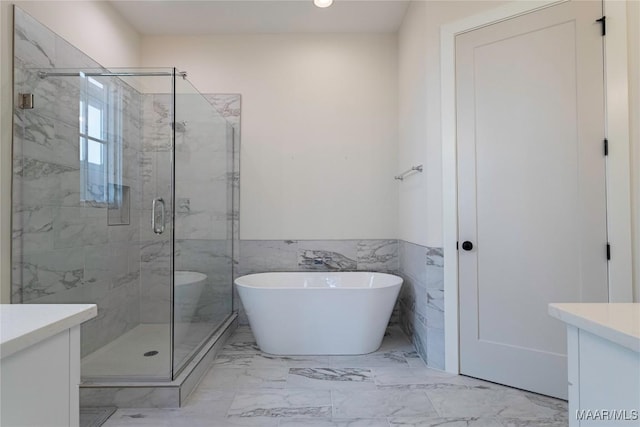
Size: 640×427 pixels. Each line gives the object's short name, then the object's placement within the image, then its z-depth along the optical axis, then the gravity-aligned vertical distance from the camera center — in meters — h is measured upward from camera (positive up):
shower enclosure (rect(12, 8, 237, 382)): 1.88 +0.11
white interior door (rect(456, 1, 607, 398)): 1.79 +0.18
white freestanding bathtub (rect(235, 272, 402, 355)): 2.36 -0.72
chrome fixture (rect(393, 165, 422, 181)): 2.40 +0.37
